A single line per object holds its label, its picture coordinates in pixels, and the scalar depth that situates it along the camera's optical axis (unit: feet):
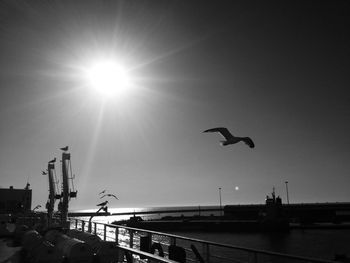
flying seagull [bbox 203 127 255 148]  57.77
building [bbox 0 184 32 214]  212.84
